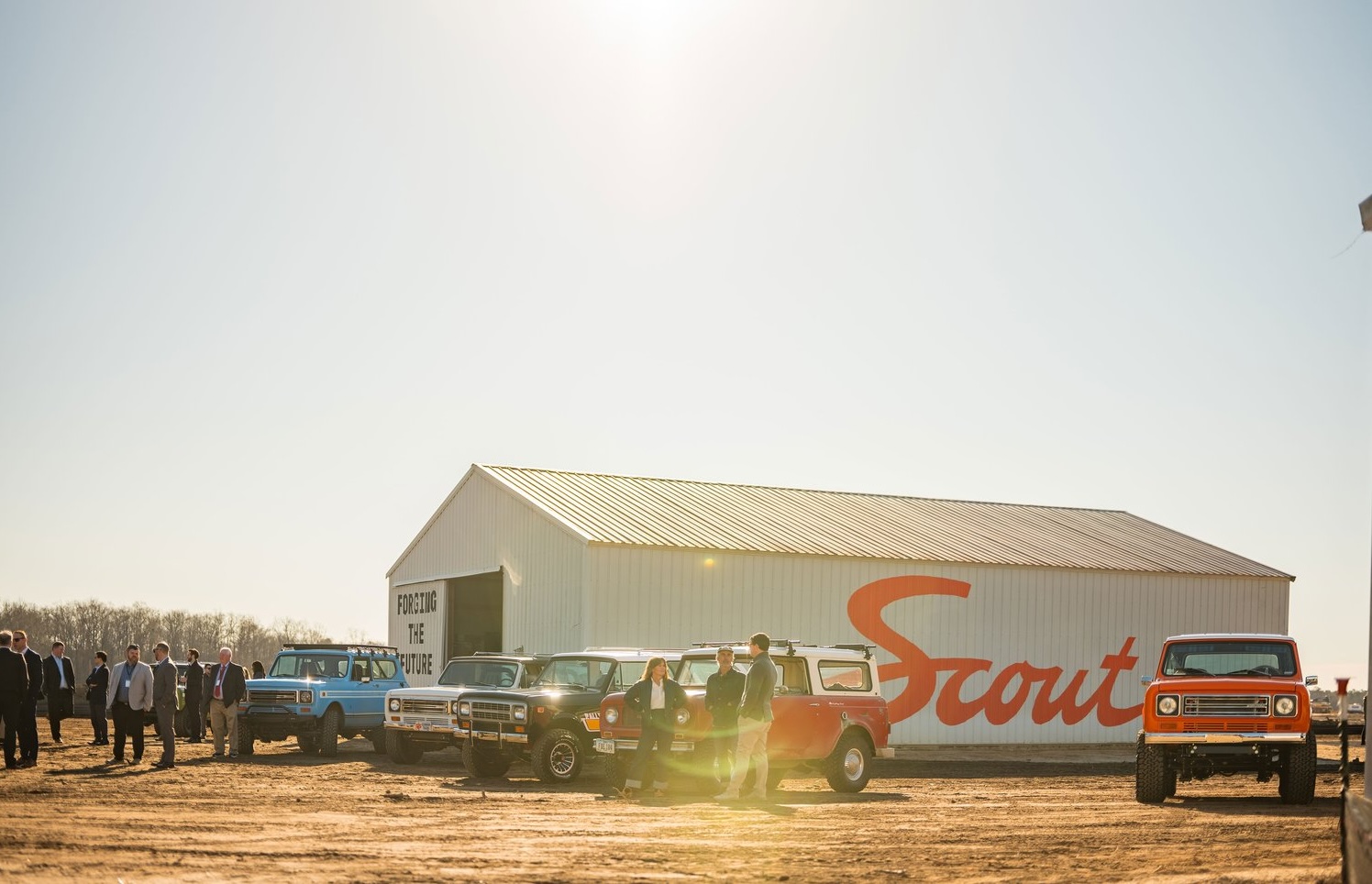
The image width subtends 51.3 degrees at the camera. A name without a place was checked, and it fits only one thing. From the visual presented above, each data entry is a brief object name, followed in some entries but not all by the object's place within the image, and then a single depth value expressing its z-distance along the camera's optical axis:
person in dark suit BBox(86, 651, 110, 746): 23.23
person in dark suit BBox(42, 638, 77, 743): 22.52
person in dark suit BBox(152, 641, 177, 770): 18.52
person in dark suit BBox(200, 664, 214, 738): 21.78
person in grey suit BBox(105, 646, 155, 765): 18.73
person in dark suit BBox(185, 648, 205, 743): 20.92
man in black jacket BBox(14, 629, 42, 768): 17.45
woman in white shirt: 15.86
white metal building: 27.88
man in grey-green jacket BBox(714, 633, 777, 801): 14.98
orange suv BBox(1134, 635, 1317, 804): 15.51
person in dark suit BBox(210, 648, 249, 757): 20.80
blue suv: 22.00
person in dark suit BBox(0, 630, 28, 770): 16.83
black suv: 18.11
